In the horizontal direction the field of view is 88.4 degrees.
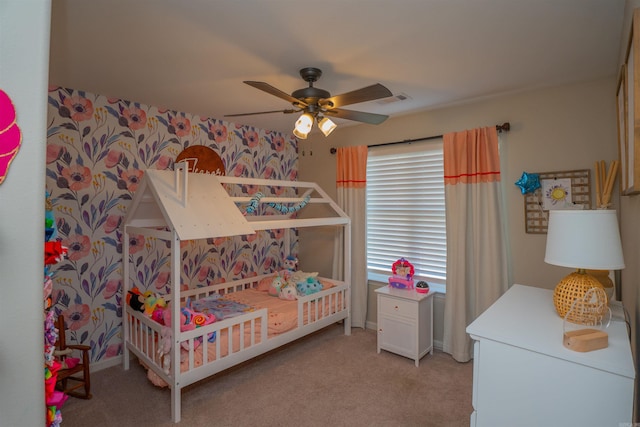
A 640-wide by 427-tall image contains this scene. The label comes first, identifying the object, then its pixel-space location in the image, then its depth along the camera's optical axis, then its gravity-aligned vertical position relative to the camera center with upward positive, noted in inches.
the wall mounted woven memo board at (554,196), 102.3 +7.8
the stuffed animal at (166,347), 92.2 -36.5
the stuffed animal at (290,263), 163.9 -22.2
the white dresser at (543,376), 44.8 -23.2
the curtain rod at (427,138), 114.7 +33.1
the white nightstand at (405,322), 121.2 -39.1
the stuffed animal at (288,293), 134.0 -30.7
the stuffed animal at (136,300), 108.4 -27.4
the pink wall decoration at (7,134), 26.7 +6.9
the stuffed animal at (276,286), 139.2 -28.7
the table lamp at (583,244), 54.4 -4.0
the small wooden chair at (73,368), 96.0 -44.1
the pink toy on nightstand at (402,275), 132.0 -22.8
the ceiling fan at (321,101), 73.6 +28.7
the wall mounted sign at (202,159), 136.4 +25.0
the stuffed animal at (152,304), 103.7 -27.4
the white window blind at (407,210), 135.6 +4.1
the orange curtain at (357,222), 151.9 -1.4
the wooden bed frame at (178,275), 89.9 -17.2
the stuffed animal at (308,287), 136.4 -28.6
